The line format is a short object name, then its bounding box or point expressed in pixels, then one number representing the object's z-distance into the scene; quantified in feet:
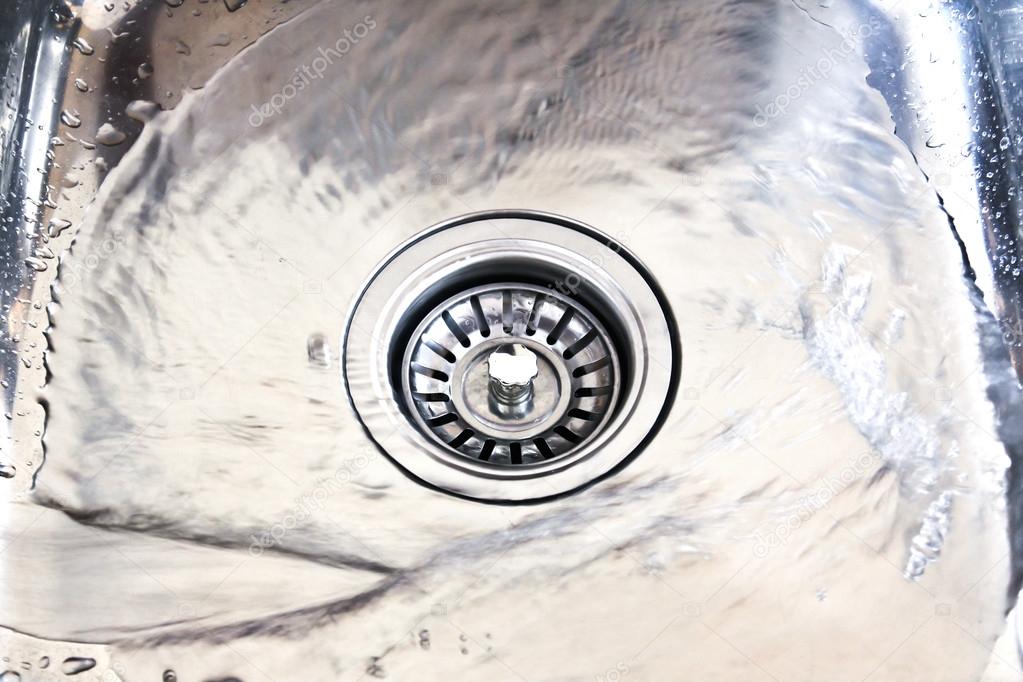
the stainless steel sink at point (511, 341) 2.35
